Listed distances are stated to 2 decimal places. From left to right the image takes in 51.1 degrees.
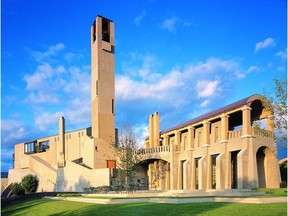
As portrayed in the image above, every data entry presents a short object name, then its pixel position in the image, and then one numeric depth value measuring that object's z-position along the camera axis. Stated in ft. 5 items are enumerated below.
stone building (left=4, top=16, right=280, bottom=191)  95.20
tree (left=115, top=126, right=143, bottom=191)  114.83
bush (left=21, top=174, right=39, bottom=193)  119.44
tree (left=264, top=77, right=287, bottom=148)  49.75
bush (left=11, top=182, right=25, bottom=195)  122.11
